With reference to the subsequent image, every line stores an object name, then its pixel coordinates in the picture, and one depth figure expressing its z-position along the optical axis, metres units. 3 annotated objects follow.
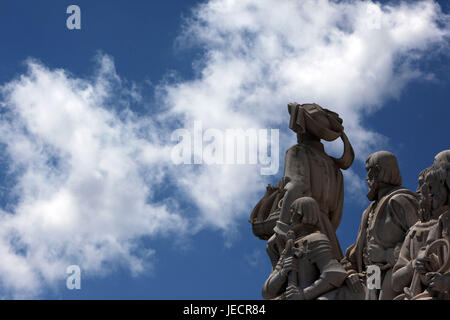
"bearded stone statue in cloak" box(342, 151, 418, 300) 13.80
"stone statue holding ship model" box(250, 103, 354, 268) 16.14
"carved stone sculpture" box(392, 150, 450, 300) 11.84
